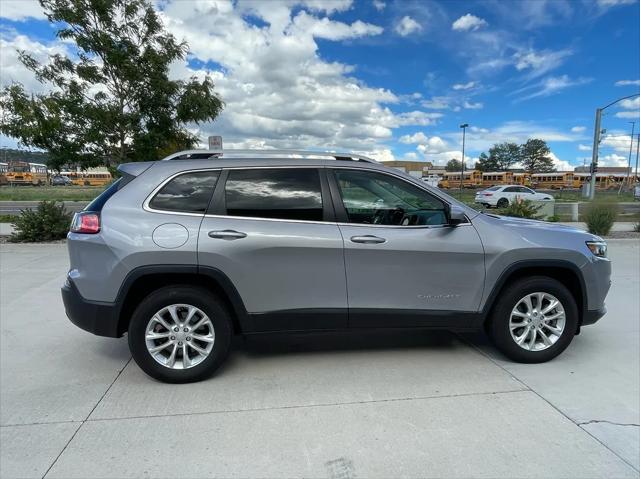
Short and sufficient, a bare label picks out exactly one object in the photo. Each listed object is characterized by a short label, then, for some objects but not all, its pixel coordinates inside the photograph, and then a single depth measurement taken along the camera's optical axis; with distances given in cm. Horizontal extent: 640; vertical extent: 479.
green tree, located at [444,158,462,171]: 11916
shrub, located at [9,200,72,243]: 950
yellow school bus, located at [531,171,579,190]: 6570
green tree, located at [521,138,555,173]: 10494
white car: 2600
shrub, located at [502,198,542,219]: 1094
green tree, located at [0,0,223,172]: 872
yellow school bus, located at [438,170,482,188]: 6788
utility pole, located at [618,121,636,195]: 6753
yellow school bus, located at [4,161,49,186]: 6550
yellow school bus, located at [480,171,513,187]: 6244
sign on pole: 1074
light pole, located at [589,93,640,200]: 2753
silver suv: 334
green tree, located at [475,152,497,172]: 10962
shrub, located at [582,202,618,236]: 1146
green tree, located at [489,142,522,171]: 10706
